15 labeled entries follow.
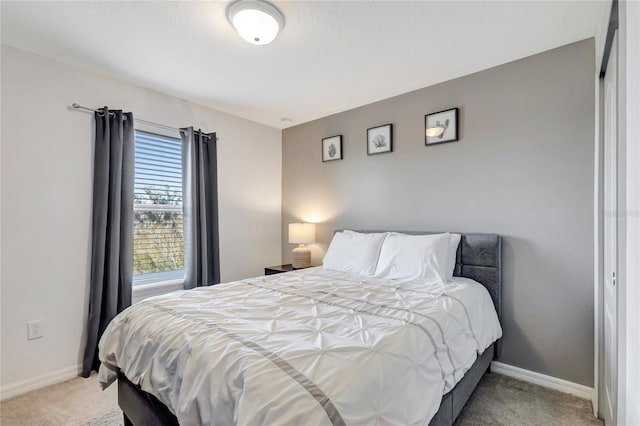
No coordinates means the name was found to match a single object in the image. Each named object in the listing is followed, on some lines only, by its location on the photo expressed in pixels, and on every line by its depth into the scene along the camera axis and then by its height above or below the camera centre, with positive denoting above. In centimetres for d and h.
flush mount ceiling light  173 +114
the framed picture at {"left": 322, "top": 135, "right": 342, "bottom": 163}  356 +75
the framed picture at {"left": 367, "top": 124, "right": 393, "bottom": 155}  313 +75
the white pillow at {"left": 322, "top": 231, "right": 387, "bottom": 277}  268 -39
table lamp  362 -33
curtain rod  247 +86
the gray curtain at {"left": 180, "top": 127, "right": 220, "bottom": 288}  313 +5
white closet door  153 -12
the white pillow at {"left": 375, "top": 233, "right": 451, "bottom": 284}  230 -38
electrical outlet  225 -86
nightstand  355 -69
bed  95 -55
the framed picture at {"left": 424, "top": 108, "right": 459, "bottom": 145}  270 +76
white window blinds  291 +2
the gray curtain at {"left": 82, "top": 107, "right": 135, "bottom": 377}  249 -12
